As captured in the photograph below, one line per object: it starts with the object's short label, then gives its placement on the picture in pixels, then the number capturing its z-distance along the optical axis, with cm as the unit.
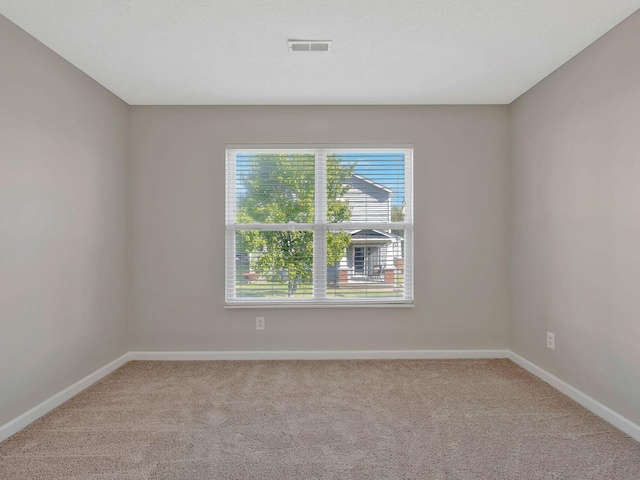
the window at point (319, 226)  383
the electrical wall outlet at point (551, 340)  311
